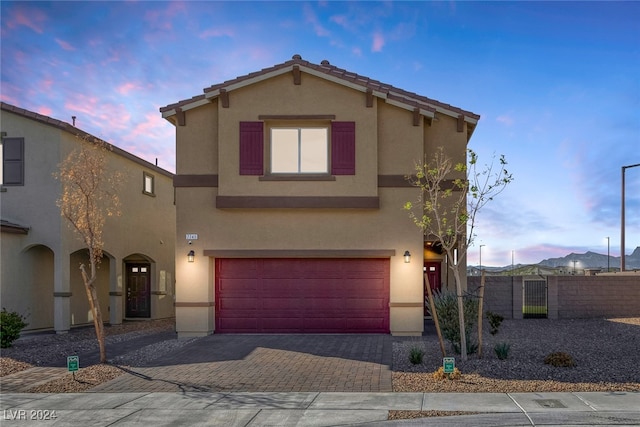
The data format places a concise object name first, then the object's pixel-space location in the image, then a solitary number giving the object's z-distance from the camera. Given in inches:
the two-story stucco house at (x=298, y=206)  666.8
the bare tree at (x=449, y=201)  480.4
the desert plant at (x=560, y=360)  446.6
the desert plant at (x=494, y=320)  607.8
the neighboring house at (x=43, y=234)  715.4
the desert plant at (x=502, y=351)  465.4
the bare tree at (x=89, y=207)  493.4
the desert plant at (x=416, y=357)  460.8
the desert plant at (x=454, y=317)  495.5
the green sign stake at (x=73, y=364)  426.9
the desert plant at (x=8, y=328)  585.9
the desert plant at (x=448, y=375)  408.8
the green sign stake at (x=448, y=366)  402.9
